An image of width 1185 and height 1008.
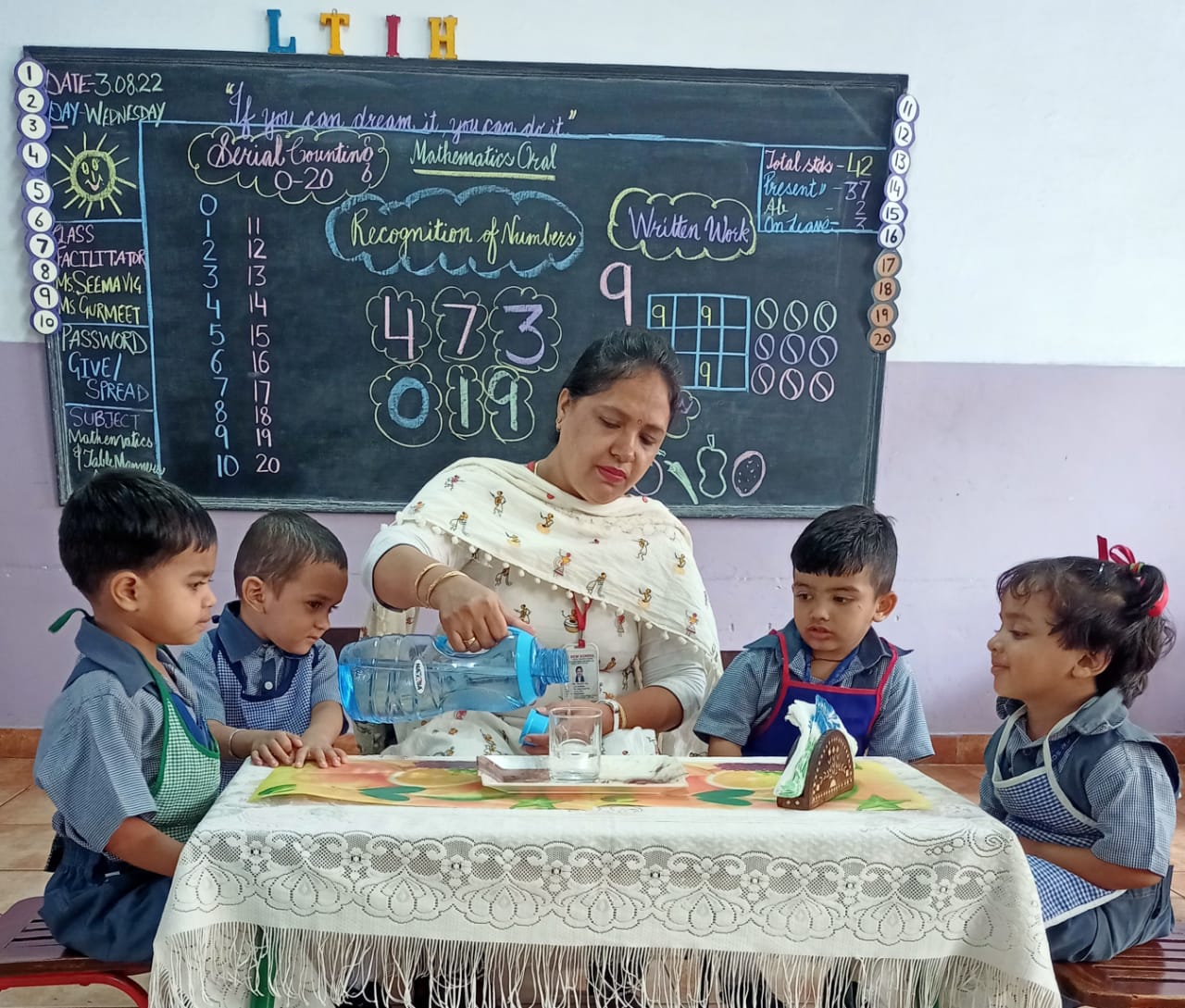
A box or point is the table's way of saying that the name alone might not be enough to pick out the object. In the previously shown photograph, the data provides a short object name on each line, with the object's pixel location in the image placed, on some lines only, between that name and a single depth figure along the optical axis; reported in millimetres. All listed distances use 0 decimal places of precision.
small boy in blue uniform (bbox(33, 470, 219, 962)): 1304
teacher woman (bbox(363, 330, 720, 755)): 1894
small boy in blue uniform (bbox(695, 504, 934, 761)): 1759
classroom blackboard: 3439
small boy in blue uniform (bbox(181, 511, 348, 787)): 1804
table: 1120
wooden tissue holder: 1229
